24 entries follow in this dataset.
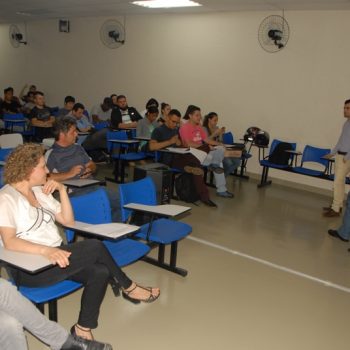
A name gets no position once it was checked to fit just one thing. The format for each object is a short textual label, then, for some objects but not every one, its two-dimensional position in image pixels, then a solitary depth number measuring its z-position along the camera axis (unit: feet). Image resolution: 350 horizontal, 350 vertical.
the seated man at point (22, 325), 5.64
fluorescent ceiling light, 20.43
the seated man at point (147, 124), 19.93
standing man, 15.96
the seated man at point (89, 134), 20.21
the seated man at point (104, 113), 25.91
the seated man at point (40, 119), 20.95
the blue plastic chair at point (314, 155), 19.57
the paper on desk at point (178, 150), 15.58
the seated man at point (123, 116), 22.90
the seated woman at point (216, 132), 19.21
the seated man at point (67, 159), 10.44
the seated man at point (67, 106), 23.09
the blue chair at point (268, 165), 19.22
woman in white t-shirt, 6.30
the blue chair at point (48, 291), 6.18
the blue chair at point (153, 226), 9.06
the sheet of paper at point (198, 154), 16.46
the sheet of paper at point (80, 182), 9.83
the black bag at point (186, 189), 16.10
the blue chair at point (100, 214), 8.18
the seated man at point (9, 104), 26.45
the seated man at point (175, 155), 16.03
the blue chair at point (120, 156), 18.10
